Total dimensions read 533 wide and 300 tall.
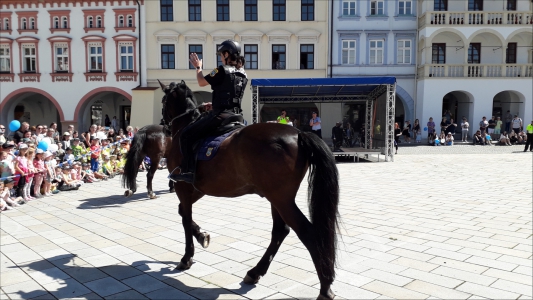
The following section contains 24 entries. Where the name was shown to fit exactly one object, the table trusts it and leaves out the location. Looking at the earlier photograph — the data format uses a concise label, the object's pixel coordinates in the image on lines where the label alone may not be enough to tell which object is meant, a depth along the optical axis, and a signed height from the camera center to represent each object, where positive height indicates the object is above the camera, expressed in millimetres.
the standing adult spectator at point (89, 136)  14533 -576
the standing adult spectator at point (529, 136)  22312 -838
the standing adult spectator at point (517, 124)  27062 -246
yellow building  29484 +5918
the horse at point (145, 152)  9172 -753
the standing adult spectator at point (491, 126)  27875 -389
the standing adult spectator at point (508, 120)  29219 +10
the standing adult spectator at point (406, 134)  27922 -923
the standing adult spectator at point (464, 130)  27359 -642
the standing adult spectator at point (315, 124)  18641 -182
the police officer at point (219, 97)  4688 +257
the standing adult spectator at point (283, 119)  15805 +31
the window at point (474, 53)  30109 +4776
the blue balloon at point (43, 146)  11406 -715
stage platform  17891 -1350
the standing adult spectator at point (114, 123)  31509 -257
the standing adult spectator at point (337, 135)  21953 -784
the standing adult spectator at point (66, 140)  13573 -679
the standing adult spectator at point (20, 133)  14377 -463
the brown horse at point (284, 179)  3932 -589
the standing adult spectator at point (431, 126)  27281 -385
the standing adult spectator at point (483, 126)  26906 -376
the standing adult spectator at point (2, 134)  12270 -463
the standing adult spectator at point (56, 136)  15039 -594
